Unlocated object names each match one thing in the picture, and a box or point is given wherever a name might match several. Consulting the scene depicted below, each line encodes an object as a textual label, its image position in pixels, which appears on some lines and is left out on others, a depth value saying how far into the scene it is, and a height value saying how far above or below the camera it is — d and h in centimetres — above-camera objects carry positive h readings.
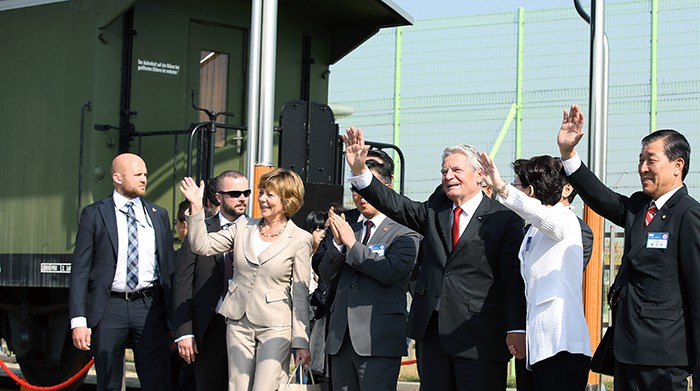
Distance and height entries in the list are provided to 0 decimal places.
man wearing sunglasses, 671 -72
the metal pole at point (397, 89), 1448 +165
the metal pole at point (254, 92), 736 +79
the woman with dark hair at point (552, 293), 530 -42
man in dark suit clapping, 595 -55
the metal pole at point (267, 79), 735 +89
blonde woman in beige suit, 612 -49
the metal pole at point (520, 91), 1335 +155
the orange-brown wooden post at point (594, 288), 701 -50
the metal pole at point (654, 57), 1231 +187
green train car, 934 +76
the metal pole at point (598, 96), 707 +81
